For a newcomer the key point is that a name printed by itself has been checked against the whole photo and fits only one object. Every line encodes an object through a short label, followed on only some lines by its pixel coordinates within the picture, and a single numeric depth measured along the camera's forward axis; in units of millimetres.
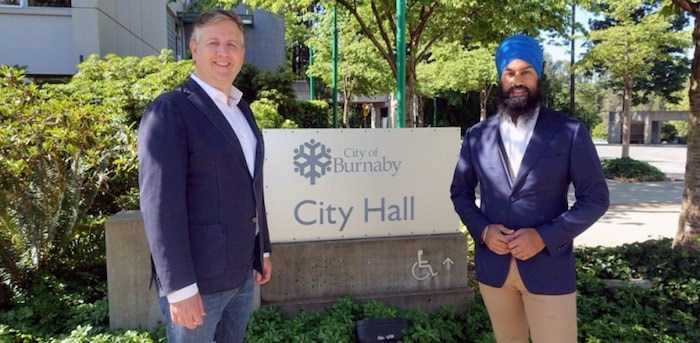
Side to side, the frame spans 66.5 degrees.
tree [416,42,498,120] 17486
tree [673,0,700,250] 4984
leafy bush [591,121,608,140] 59062
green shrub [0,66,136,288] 3924
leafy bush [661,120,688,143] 48719
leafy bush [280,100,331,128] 15008
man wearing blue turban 2281
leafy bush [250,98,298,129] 8242
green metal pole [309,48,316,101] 21262
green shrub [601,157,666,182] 15106
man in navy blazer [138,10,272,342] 1812
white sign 3883
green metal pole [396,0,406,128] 7742
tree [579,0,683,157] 15109
